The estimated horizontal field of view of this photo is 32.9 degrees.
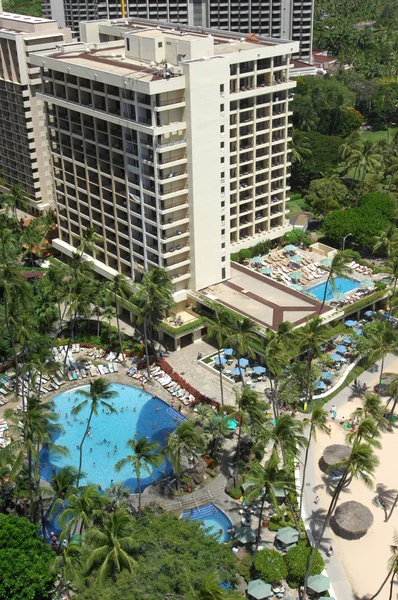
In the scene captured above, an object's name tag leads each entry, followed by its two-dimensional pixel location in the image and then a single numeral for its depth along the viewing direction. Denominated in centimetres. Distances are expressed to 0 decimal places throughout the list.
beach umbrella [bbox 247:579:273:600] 5041
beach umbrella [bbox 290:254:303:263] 9306
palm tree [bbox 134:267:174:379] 7106
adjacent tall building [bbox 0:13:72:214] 9788
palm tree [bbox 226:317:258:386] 6362
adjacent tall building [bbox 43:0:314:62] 17325
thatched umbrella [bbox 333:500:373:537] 5559
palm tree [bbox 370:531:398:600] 4377
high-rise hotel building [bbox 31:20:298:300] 7388
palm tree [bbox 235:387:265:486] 5675
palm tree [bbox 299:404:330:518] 5194
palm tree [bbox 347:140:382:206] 10844
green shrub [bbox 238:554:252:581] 5266
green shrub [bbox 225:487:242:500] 6003
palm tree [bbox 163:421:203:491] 5684
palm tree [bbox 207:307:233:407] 6523
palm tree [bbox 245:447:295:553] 4862
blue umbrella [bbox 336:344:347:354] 7858
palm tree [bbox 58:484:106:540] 4869
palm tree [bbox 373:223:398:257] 8992
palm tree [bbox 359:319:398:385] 6825
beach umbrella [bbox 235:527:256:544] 5497
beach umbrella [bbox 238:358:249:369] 7600
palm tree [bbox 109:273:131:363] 7544
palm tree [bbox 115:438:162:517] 5356
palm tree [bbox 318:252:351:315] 6881
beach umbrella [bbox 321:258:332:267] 9342
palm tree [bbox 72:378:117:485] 5578
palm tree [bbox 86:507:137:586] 4419
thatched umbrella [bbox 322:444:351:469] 6241
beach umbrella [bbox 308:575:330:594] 5047
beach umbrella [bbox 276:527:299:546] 5422
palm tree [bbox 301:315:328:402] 6500
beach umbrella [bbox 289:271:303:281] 8875
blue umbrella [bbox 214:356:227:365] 7714
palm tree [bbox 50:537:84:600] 4653
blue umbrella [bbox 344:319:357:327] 8121
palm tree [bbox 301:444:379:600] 4603
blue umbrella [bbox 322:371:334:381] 7394
